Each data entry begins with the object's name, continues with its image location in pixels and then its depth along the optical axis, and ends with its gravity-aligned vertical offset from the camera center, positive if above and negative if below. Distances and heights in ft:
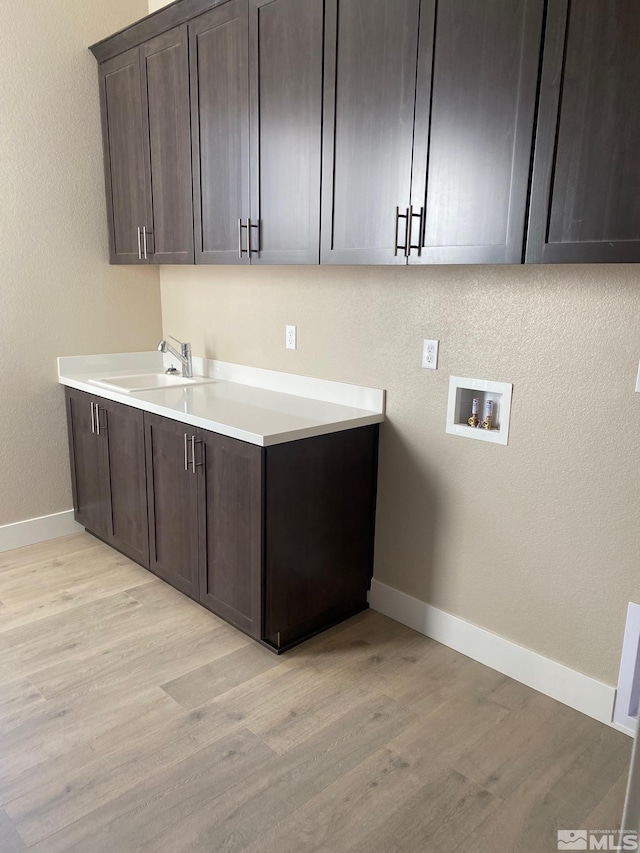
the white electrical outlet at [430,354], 7.75 -0.88
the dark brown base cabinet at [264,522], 7.52 -3.07
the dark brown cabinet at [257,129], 7.46 +1.82
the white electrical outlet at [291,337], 9.48 -0.88
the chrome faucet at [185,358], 11.05 -1.41
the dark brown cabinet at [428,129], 5.75 +1.48
